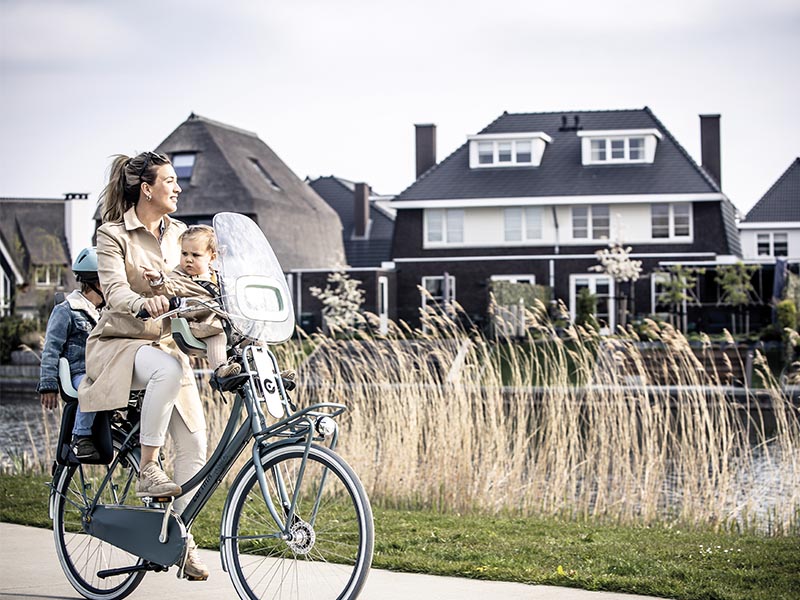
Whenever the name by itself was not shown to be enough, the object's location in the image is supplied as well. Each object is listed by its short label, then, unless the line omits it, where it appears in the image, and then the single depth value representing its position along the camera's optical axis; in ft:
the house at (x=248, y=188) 144.87
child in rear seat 16.14
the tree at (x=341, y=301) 97.40
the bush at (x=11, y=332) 93.91
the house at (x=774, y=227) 170.60
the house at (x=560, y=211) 122.21
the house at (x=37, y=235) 130.41
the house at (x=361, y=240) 124.16
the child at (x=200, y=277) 13.78
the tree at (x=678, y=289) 93.97
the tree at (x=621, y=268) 99.83
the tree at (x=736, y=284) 95.76
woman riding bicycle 13.80
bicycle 12.44
